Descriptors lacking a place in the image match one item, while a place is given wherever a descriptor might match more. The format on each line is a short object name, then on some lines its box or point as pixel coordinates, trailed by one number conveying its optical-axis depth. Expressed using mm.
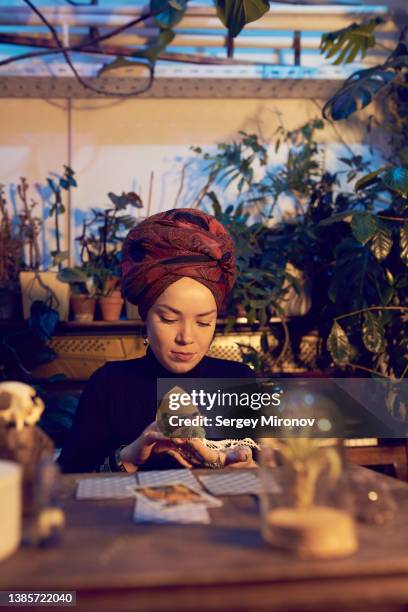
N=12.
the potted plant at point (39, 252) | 3154
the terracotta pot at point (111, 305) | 3203
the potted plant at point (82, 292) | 3150
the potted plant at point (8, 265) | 3186
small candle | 844
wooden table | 761
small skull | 1019
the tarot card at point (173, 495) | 1097
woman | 1711
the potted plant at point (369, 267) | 2848
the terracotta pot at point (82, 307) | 3197
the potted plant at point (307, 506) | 843
